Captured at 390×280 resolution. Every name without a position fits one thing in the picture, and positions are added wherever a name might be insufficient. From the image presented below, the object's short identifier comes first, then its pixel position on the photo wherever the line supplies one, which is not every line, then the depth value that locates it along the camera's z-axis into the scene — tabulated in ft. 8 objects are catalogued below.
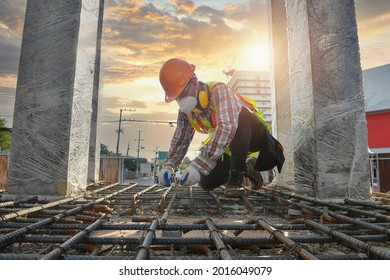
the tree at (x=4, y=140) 85.20
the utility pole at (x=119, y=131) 105.81
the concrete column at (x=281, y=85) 14.30
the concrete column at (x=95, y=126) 15.38
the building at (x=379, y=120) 21.12
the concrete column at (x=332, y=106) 8.80
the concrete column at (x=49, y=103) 9.05
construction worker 6.95
